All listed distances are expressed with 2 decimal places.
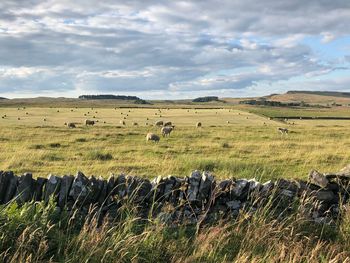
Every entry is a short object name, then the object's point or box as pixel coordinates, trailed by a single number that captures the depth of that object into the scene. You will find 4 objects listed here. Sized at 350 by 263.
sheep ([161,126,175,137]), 40.00
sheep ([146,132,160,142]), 33.44
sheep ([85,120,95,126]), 56.37
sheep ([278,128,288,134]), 45.41
